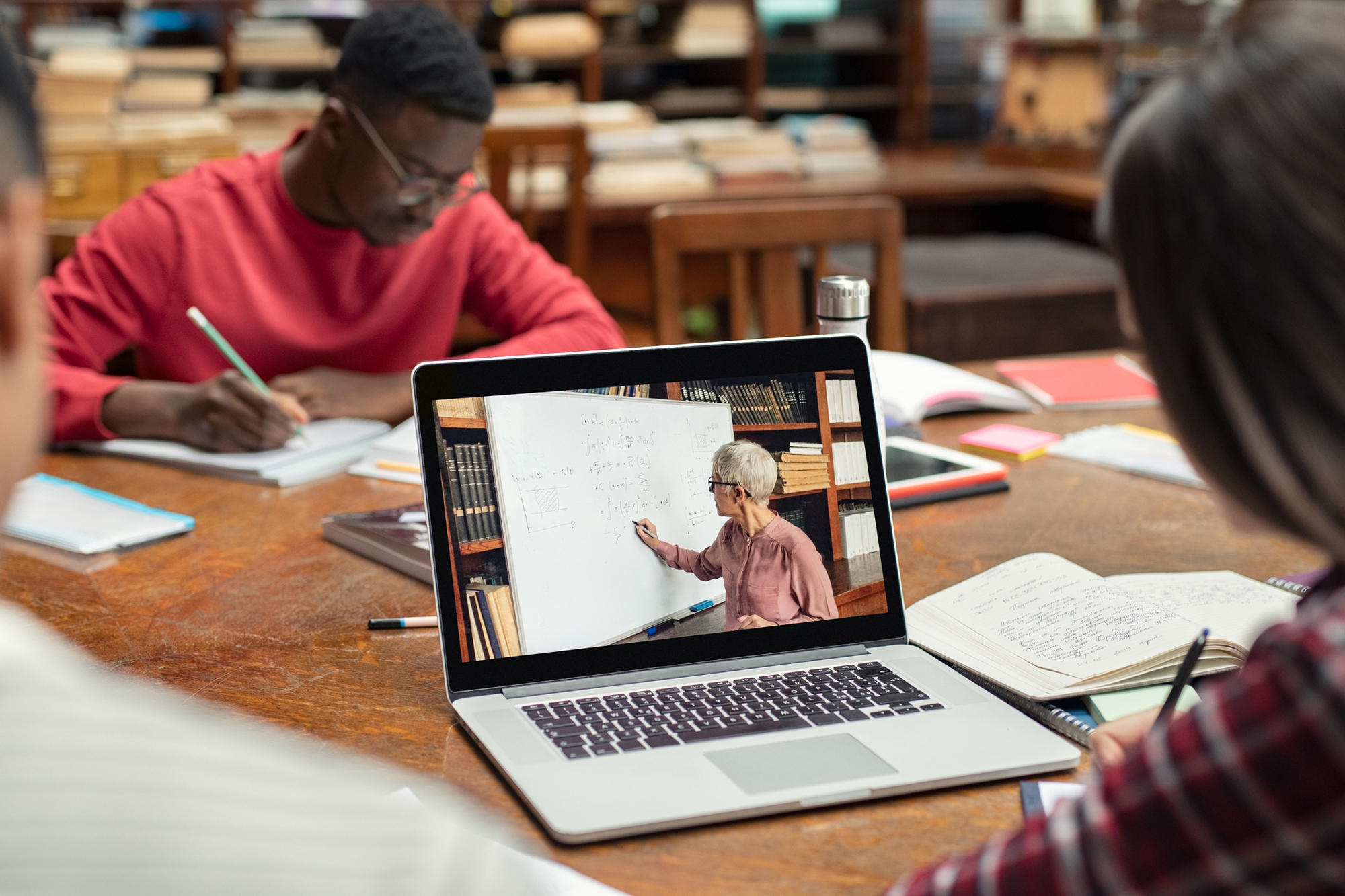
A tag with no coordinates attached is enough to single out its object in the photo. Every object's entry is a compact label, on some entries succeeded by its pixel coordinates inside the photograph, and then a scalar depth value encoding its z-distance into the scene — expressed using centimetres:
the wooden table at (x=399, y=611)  70
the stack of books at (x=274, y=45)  418
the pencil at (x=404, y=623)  102
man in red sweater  166
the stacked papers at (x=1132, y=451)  141
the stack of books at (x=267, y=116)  340
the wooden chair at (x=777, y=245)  190
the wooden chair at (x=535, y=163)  307
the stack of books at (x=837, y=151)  398
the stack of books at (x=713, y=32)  477
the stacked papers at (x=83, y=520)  121
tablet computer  132
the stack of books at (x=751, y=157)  378
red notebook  169
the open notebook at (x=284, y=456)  141
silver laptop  80
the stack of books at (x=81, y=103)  304
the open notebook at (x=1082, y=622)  89
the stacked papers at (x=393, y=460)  142
